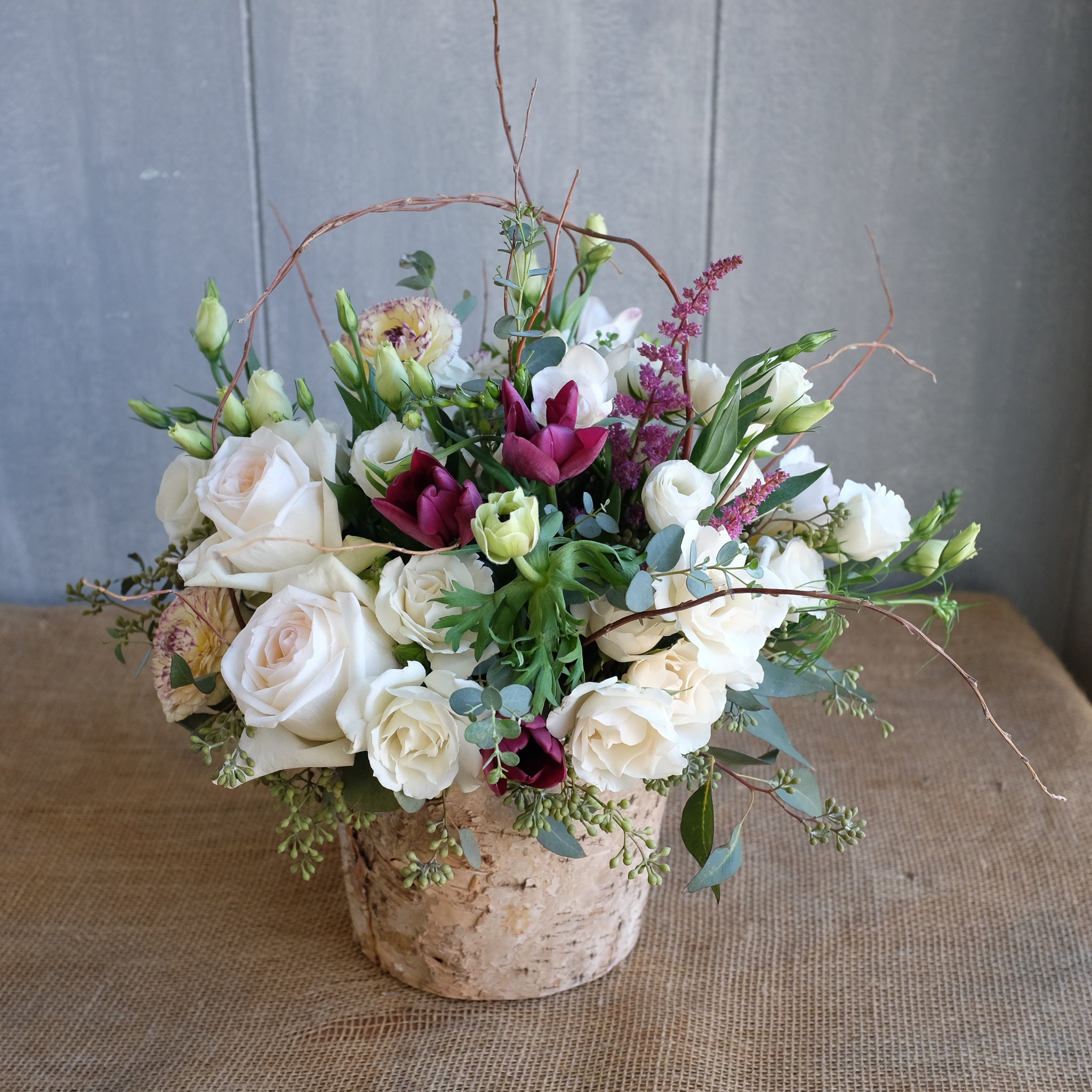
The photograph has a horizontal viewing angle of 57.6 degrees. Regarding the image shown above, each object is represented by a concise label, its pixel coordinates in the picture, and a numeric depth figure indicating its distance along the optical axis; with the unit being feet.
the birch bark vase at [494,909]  2.12
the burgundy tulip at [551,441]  1.70
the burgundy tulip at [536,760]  1.85
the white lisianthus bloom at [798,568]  2.03
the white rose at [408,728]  1.77
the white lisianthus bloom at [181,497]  2.10
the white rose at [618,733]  1.78
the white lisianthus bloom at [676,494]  1.78
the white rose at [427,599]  1.78
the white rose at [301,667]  1.76
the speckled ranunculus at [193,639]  1.99
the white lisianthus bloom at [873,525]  2.08
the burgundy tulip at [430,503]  1.71
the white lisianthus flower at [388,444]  1.89
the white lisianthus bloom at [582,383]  1.86
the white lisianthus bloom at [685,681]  1.86
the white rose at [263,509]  1.86
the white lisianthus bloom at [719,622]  1.75
